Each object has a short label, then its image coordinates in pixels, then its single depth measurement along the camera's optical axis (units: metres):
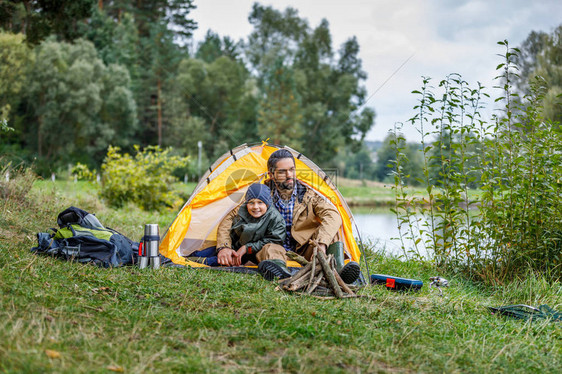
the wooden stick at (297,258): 4.57
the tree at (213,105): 31.94
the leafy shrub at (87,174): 10.90
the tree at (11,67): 21.09
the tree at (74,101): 23.69
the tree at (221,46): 37.87
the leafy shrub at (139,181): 10.30
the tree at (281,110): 30.72
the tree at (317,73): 34.31
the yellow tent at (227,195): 4.99
